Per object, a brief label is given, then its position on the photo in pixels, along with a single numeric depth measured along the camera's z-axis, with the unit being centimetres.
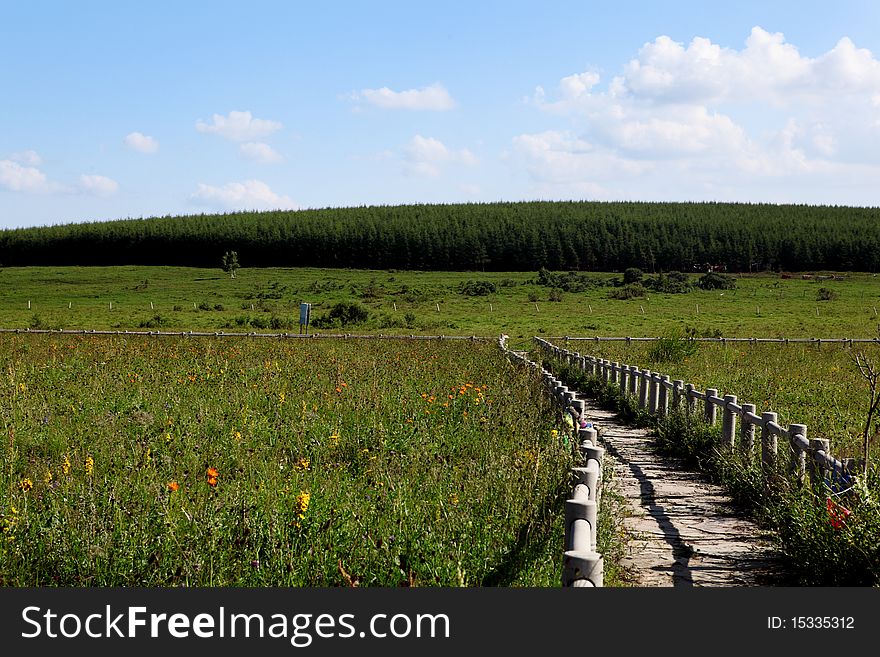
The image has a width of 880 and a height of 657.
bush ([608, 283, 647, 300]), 7319
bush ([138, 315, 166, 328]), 4875
